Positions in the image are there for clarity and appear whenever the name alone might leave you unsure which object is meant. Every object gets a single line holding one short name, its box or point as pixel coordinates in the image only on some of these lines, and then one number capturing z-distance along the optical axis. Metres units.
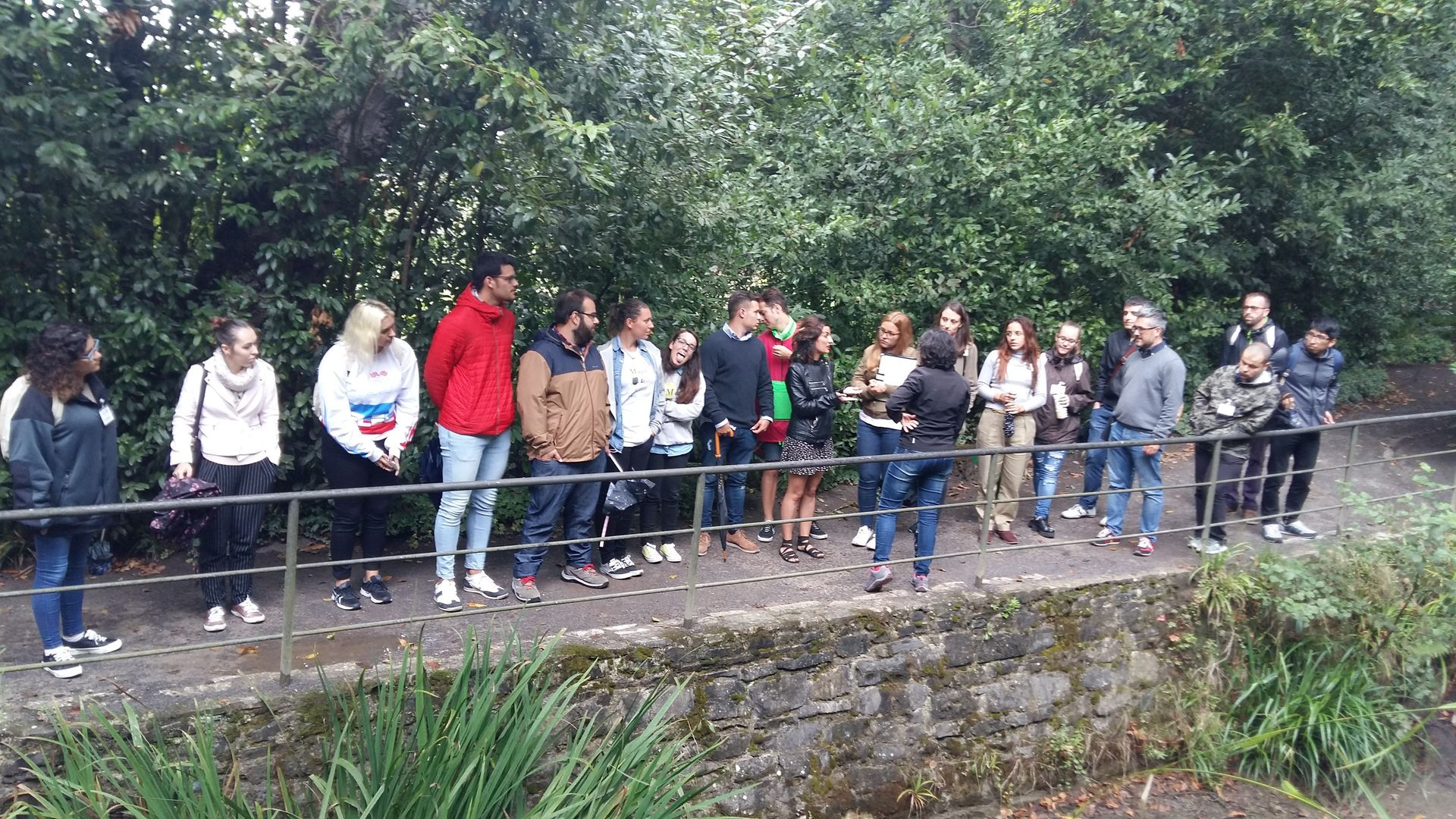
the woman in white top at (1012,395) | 6.67
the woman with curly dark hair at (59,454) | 3.95
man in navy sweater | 5.92
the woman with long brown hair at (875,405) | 6.23
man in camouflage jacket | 6.39
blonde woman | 4.66
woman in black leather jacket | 6.11
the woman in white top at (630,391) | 5.50
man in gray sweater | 6.43
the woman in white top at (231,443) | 4.46
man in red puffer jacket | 4.95
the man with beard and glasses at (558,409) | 5.08
